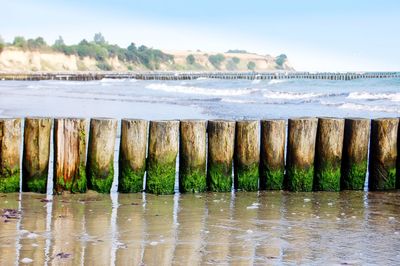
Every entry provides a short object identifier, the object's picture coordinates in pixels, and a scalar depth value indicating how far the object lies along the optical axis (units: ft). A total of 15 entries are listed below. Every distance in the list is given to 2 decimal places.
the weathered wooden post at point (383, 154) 52.77
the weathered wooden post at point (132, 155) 49.47
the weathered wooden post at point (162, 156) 49.72
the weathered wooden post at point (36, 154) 48.64
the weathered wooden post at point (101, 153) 49.14
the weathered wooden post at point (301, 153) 51.35
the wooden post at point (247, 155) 50.72
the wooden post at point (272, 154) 51.27
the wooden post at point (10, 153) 48.30
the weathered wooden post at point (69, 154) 48.38
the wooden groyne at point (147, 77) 429.53
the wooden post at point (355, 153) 52.23
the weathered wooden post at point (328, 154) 51.89
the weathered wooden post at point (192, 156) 50.10
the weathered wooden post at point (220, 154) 50.35
